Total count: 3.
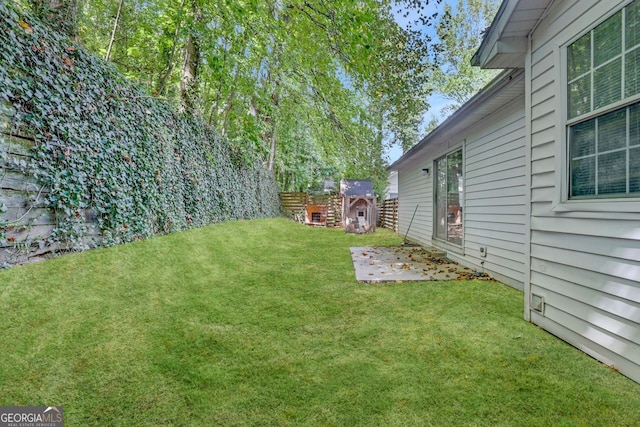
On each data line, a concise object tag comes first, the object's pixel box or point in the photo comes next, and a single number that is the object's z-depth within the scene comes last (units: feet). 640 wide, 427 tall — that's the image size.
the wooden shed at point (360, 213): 37.99
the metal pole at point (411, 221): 26.70
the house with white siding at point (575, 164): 6.19
